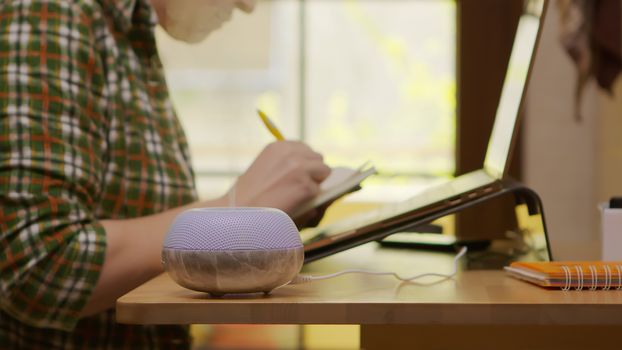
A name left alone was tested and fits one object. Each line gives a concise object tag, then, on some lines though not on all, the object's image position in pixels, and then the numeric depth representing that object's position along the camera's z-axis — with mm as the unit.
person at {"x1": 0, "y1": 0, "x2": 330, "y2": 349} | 1455
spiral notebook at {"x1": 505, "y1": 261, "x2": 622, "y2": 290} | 1228
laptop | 1356
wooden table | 1156
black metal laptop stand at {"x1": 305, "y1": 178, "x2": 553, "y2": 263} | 1352
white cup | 1366
